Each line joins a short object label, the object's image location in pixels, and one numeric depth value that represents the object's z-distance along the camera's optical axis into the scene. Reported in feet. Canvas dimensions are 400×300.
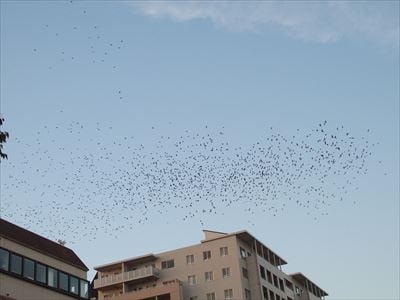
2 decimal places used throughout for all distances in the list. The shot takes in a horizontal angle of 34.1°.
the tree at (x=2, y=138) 58.65
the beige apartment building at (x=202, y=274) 300.61
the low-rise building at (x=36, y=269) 149.18
